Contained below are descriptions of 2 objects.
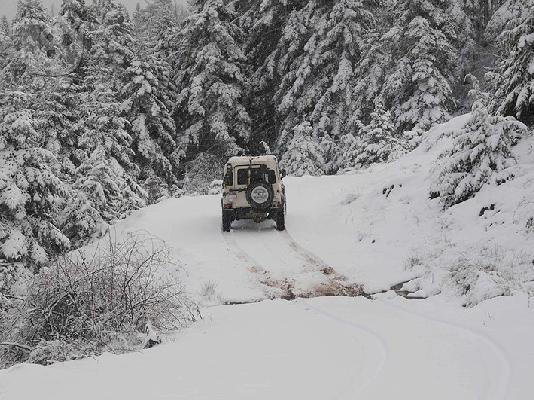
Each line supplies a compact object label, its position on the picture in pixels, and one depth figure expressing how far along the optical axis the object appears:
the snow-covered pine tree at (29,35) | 33.19
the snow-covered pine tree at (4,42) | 46.99
